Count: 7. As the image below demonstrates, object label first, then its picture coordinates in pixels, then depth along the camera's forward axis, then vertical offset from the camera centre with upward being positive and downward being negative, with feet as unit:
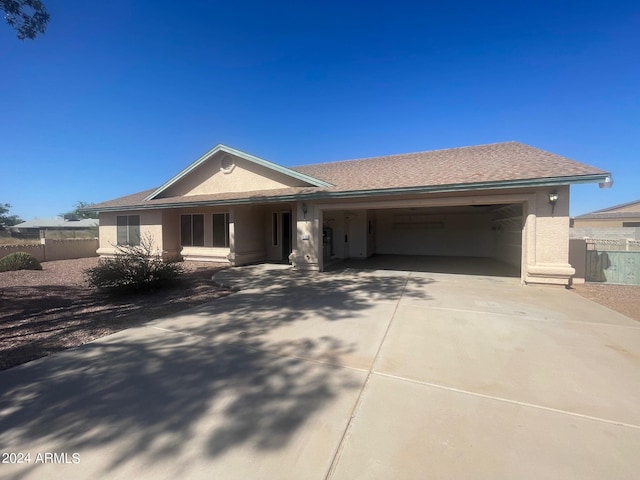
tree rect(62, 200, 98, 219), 56.24 +3.61
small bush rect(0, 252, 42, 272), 38.01 -4.24
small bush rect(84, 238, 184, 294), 24.99 -3.93
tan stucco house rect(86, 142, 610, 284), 28.30 +3.14
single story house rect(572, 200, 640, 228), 102.44 +4.29
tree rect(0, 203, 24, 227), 176.47 +8.53
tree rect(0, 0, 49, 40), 21.25 +16.73
